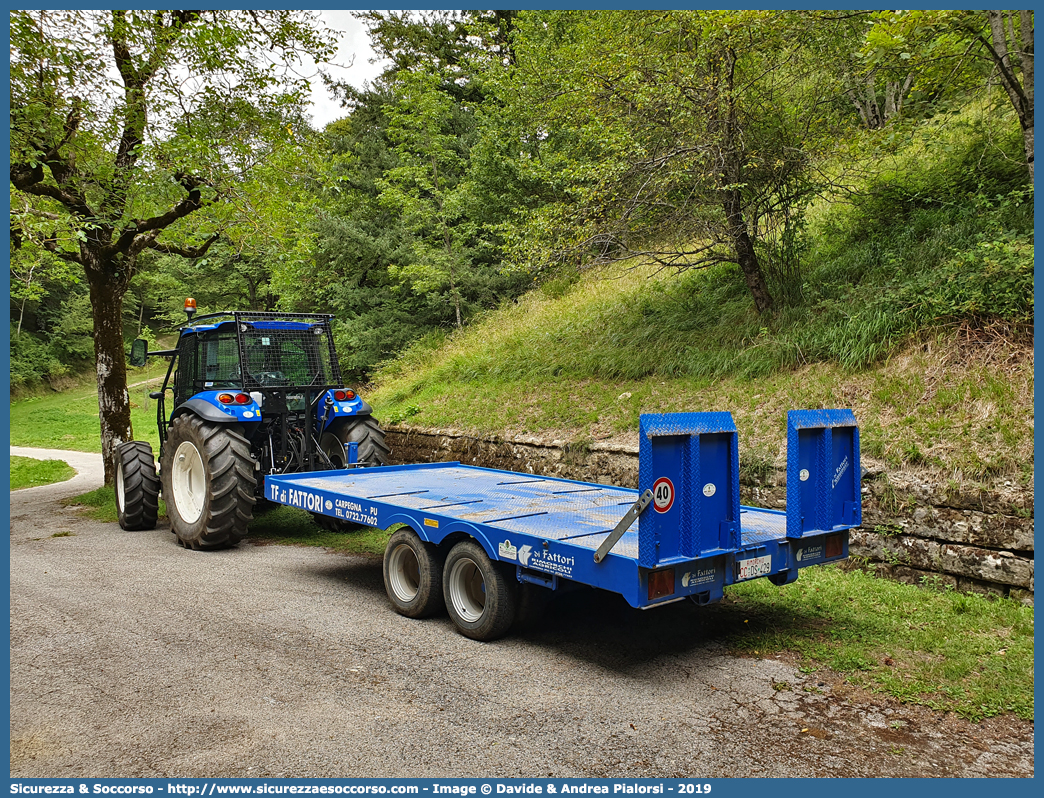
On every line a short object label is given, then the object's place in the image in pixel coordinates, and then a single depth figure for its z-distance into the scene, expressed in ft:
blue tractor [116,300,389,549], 25.59
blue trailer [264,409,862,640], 13.28
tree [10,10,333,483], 30.81
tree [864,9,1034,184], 26.03
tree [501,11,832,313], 32.96
